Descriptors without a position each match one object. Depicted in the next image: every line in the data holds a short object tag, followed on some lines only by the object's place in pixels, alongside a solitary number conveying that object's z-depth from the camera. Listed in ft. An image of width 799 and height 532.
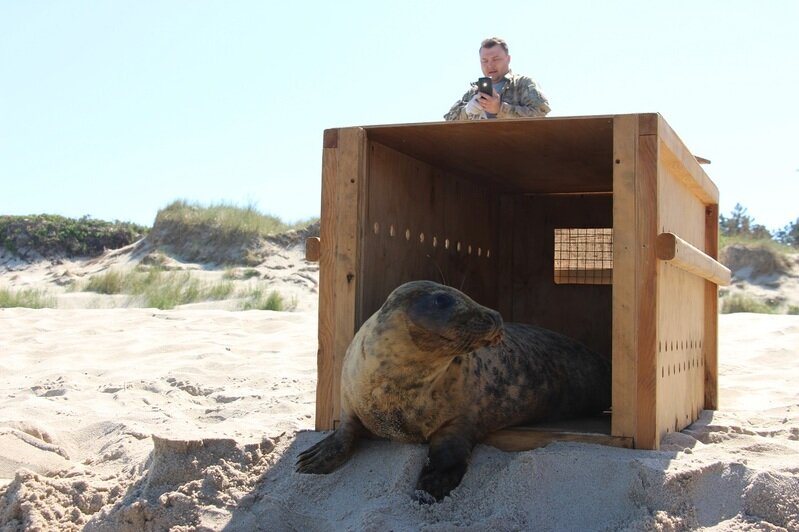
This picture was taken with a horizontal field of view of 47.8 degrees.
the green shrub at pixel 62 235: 65.26
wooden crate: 11.82
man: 16.29
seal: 10.37
